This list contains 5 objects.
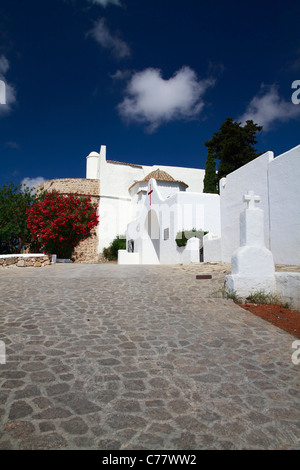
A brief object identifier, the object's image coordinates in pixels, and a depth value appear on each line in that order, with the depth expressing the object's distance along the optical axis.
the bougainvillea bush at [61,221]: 20.56
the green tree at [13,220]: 20.47
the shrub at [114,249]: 25.03
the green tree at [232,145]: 23.86
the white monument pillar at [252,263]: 6.05
